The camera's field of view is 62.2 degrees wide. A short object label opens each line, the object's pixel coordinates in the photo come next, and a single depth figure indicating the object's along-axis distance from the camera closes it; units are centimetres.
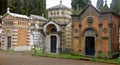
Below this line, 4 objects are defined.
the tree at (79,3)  2212
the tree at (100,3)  2612
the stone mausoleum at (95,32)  1087
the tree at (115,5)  2206
